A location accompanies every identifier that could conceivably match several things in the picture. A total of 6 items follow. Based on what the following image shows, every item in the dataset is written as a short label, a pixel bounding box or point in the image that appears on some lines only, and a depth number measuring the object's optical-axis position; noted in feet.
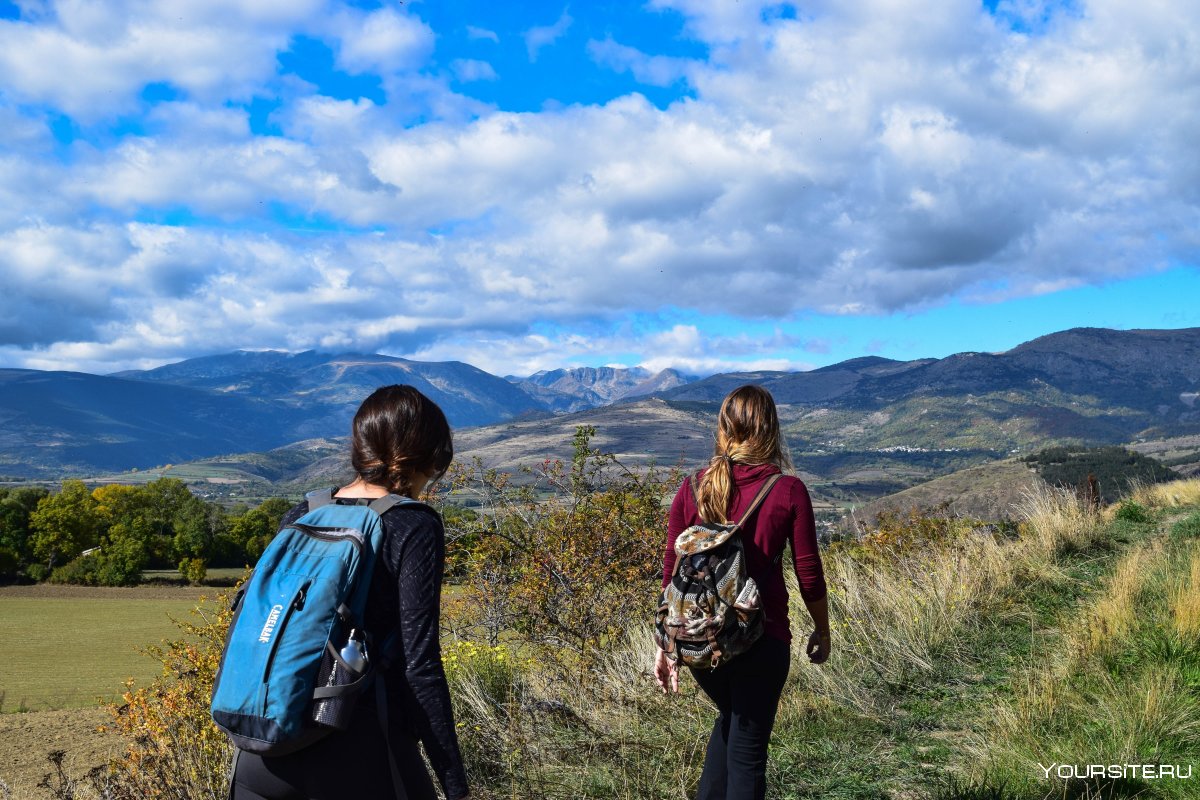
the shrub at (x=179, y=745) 13.62
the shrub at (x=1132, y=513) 38.04
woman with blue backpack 6.57
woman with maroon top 9.61
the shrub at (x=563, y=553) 22.67
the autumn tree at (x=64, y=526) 180.34
